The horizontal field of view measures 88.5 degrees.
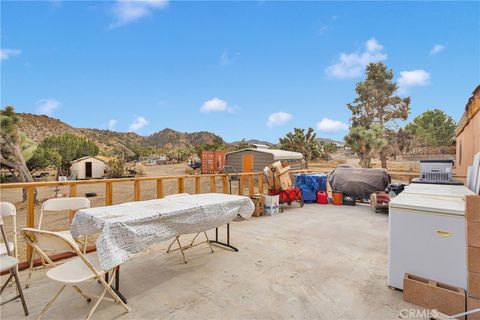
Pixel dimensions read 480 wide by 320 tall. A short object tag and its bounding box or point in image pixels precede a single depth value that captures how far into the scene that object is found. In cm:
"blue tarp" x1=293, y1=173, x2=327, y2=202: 715
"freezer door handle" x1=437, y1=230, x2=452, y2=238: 206
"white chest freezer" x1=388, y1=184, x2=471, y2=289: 204
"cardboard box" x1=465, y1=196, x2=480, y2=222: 187
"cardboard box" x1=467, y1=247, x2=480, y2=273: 187
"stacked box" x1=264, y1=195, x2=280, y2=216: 570
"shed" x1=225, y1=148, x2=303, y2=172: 1421
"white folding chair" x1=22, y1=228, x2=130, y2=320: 170
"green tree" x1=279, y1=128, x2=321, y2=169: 2484
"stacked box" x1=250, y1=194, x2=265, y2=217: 554
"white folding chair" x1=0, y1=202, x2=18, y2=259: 219
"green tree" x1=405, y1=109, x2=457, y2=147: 4378
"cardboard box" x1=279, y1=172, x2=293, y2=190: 623
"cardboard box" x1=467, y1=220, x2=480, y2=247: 188
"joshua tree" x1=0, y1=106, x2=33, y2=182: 1144
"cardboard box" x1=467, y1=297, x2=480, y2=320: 187
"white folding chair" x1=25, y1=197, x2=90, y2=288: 261
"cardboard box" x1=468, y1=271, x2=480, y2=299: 188
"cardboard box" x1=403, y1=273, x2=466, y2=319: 194
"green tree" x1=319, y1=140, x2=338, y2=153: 3934
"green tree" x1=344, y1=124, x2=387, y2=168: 1834
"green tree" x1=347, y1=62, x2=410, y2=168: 3030
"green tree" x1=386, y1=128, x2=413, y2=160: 4331
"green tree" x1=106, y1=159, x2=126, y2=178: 2106
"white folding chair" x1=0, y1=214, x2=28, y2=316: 189
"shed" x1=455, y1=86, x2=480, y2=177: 377
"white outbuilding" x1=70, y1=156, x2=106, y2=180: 2303
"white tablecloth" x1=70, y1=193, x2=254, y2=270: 189
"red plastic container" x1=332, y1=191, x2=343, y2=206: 691
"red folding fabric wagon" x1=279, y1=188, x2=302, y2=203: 623
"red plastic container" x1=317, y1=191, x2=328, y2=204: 708
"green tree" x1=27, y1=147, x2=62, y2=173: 1833
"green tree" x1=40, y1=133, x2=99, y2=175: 3171
